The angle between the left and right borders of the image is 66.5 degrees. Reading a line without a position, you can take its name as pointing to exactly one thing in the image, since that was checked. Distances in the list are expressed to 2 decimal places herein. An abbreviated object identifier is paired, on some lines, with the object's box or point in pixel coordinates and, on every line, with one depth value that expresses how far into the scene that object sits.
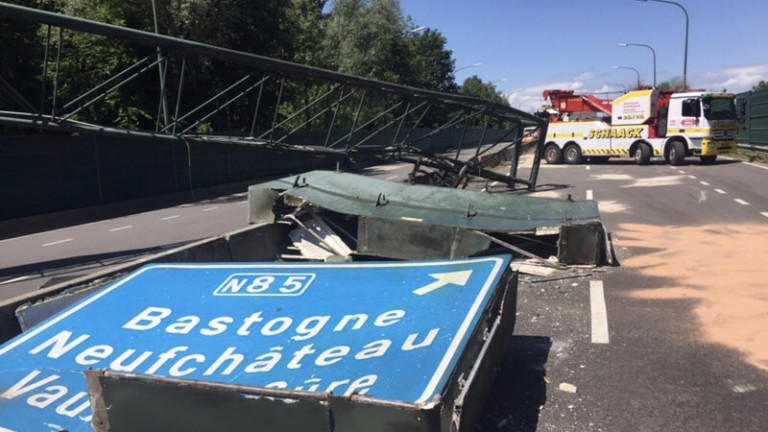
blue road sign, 2.79
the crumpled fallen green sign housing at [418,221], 7.46
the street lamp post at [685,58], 38.51
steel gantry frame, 6.58
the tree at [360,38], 46.66
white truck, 25.20
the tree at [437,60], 84.38
